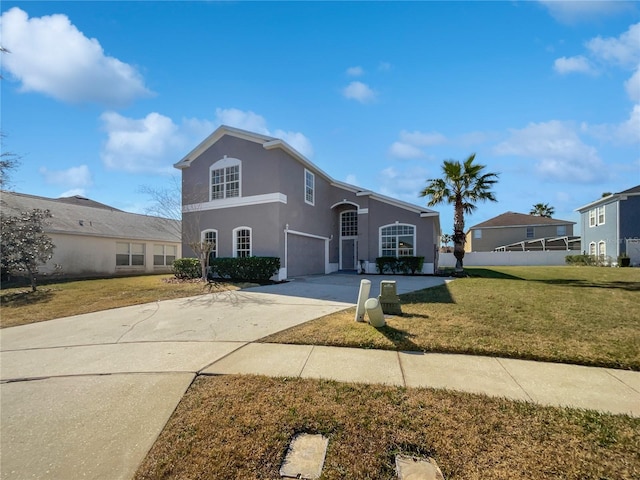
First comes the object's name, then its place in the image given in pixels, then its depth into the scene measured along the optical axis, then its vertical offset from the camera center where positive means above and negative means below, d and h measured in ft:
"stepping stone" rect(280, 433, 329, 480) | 7.73 -5.89
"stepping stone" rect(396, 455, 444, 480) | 7.55 -5.86
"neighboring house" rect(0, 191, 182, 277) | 59.57 +1.81
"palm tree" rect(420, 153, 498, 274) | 58.75 +11.64
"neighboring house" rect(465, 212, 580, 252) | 115.75 +5.40
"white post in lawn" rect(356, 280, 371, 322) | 21.09 -3.81
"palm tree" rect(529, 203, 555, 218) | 151.53 +18.97
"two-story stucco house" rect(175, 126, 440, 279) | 51.11 +7.07
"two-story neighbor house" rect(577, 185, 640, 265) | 78.85 +6.00
